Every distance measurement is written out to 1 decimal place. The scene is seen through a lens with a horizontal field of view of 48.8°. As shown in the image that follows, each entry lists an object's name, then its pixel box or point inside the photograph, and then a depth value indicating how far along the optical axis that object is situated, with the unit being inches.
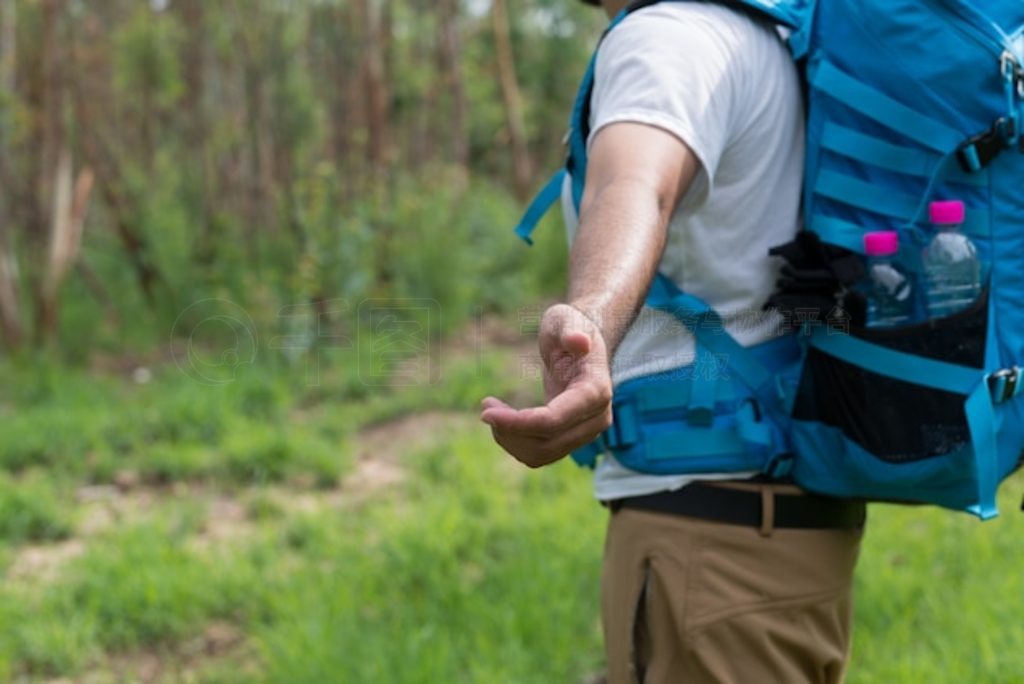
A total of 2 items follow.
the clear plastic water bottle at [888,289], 59.6
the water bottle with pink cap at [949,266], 57.7
